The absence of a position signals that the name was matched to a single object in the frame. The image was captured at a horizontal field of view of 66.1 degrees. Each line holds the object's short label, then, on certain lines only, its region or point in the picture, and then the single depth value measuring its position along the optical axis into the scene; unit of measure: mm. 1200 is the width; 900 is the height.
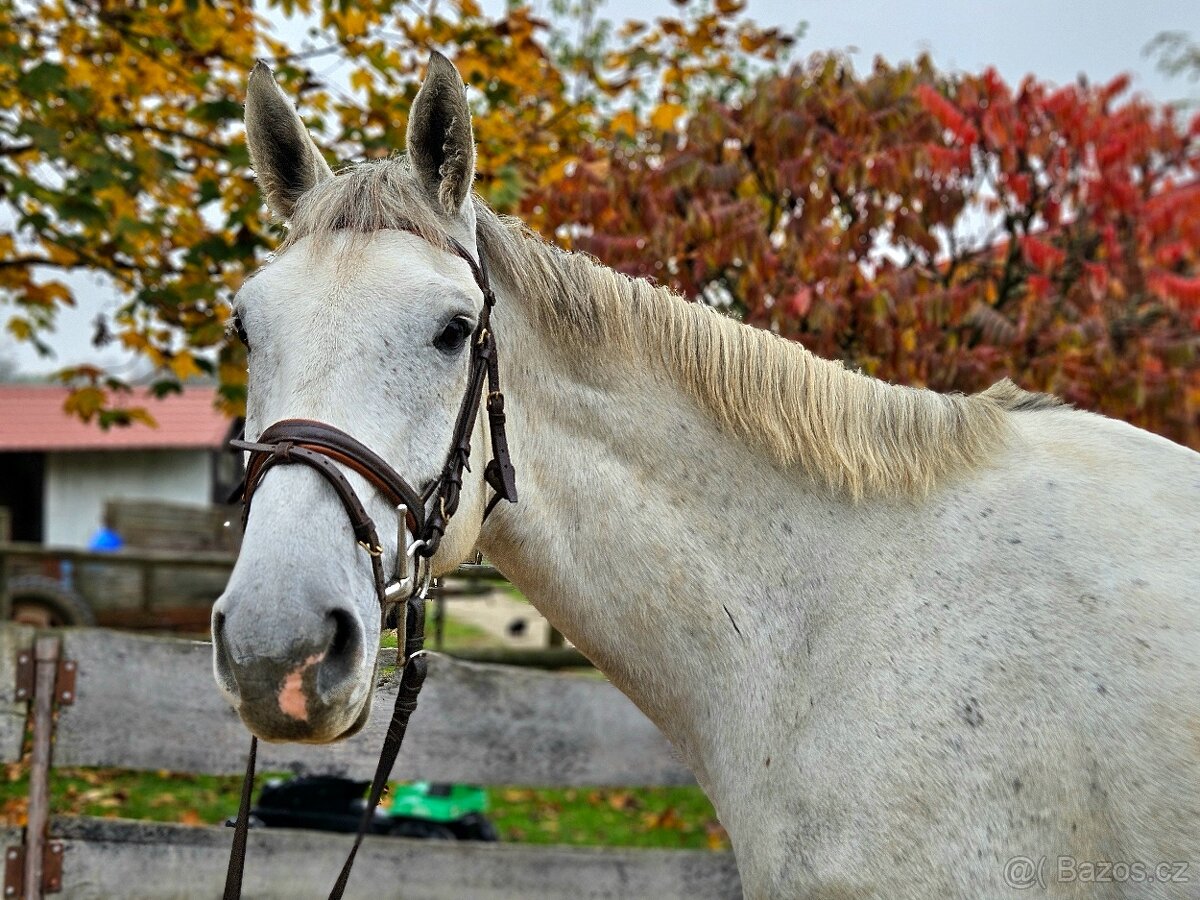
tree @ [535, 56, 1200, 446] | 3777
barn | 18422
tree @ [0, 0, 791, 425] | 4203
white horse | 1788
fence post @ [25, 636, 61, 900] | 3139
